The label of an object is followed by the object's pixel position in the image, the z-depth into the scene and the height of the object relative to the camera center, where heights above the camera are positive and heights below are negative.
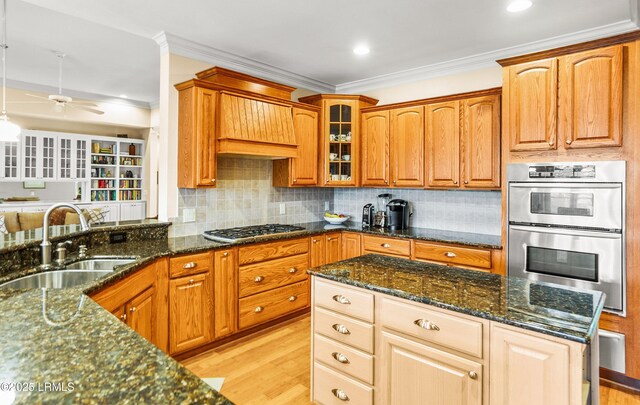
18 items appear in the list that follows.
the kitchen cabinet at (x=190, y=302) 2.87 -0.80
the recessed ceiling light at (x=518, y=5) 2.60 +1.40
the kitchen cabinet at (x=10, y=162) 6.20 +0.64
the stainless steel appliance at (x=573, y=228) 2.61 -0.18
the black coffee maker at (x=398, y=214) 4.24 -0.13
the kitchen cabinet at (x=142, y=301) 2.05 -0.64
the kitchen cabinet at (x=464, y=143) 3.45 +0.58
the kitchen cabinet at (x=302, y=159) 4.16 +0.49
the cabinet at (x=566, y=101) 2.62 +0.76
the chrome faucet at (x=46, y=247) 2.19 -0.28
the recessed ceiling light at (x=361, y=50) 3.53 +1.46
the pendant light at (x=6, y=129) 3.30 +0.63
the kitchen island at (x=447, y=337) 1.38 -0.58
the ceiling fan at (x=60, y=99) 4.24 +1.28
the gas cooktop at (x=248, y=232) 3.35 -0.30
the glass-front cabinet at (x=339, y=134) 4.41 +0.81
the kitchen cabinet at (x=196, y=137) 3.24 +0.57
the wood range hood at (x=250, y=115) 3.37 +0.83
